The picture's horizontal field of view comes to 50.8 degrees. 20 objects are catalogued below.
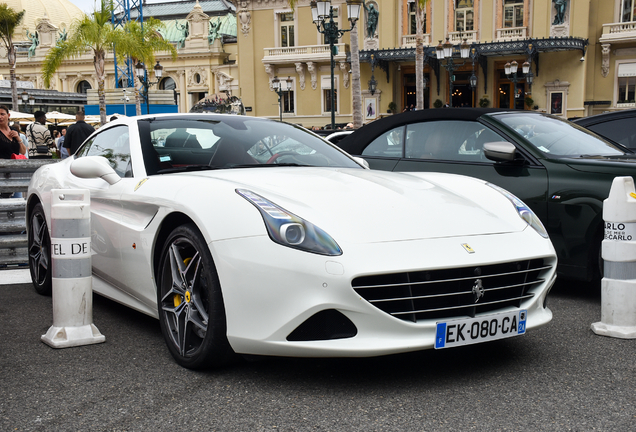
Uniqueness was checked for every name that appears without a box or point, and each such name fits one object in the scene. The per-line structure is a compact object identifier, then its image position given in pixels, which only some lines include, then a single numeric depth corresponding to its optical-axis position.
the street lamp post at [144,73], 31.67
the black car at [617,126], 6.50
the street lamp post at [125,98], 38.31
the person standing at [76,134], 11.85
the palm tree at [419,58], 27.92
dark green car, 4.66
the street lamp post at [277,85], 34.44
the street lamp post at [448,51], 28.93
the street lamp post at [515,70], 30.54
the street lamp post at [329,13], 17.84
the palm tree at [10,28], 42.78
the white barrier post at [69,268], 3.65
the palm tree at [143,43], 34.95
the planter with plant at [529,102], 38.42
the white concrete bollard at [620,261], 3.75
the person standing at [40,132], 13.40
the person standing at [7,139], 8.27
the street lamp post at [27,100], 43.28
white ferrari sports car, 2.73
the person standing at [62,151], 15.69
